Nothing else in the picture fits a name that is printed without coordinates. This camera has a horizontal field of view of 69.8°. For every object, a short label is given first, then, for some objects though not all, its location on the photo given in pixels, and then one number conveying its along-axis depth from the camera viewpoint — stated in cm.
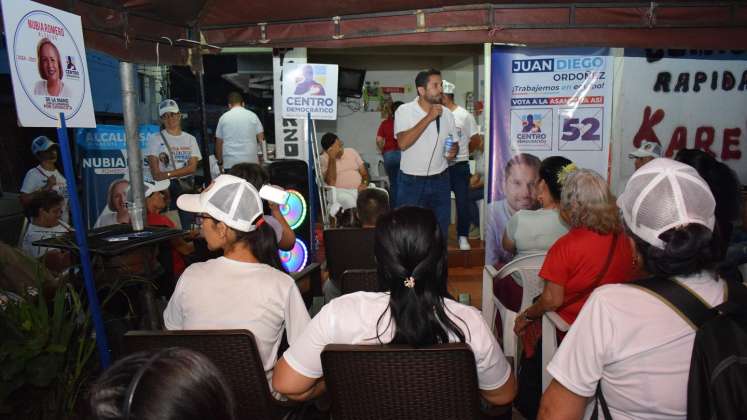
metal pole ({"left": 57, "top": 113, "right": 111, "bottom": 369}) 241
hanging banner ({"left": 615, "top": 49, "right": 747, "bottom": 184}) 489
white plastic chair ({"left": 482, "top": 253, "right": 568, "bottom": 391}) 290
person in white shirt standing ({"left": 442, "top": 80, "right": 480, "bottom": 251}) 547
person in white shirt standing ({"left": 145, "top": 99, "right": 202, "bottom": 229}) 515
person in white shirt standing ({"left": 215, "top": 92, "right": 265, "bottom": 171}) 589
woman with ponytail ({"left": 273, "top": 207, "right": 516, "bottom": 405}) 156
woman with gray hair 236
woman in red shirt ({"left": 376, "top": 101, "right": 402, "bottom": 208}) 640
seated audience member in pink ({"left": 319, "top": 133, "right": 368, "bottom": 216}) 619
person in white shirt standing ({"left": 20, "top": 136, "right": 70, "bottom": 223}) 514
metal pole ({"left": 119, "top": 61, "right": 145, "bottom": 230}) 331
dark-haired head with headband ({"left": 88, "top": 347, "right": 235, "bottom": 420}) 81
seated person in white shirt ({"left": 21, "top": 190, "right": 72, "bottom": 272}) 398
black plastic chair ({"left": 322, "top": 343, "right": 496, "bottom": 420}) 144
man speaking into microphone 454
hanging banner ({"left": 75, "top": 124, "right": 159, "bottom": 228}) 550
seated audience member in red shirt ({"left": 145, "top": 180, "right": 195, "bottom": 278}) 370
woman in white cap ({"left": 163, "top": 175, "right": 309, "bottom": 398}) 194
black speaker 474
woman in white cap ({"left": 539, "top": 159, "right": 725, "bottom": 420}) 128
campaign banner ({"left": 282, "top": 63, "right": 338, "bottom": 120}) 484
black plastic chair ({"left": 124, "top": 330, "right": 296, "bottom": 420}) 170
